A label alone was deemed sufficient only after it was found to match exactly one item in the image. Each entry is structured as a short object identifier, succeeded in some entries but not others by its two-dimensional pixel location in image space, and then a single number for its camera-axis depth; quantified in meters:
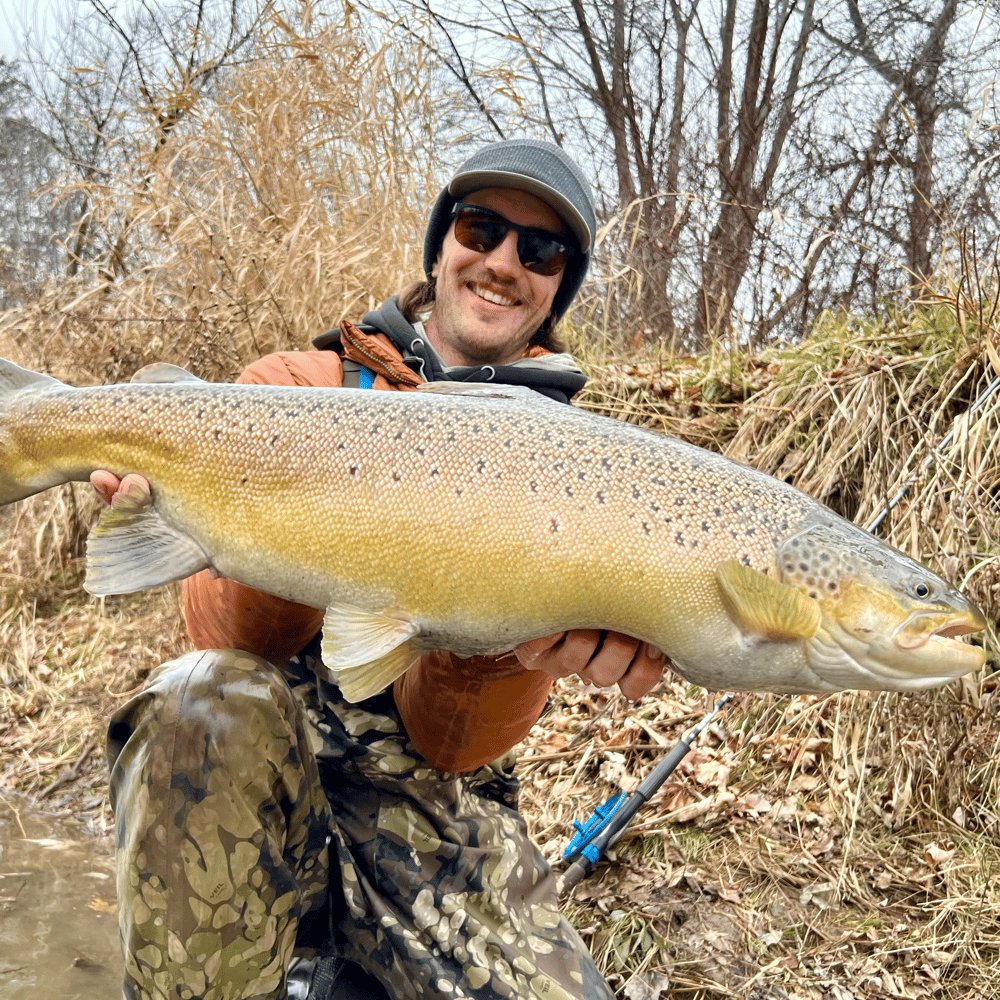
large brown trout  1.73
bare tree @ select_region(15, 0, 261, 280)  4.97
